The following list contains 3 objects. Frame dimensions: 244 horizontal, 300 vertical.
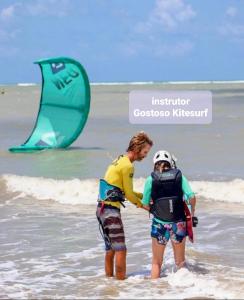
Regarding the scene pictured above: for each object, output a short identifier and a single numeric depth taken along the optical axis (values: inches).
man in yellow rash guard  458.3
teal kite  1673.2
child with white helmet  457.1
